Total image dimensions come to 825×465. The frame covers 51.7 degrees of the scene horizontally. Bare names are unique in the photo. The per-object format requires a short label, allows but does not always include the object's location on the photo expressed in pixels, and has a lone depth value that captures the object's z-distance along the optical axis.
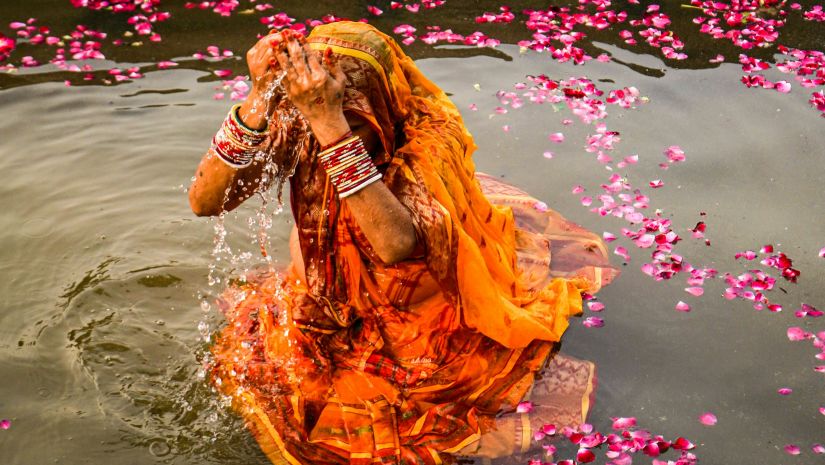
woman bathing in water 3.19
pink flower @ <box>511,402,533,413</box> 4.03
